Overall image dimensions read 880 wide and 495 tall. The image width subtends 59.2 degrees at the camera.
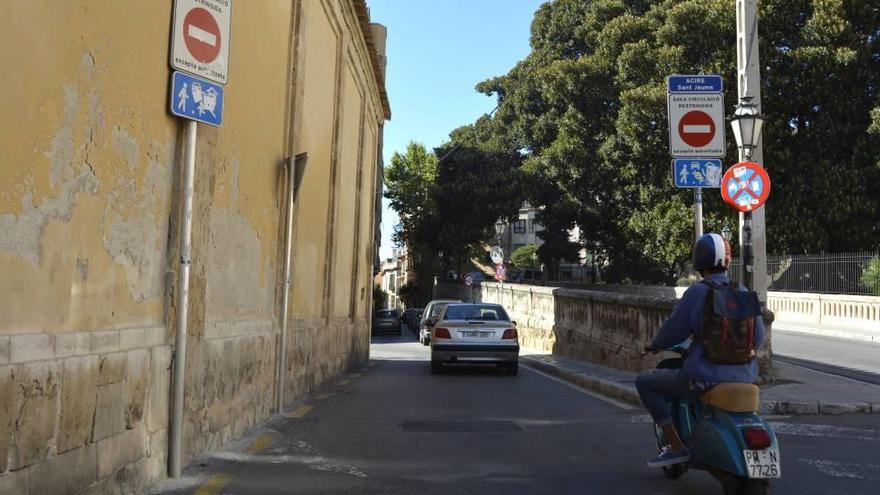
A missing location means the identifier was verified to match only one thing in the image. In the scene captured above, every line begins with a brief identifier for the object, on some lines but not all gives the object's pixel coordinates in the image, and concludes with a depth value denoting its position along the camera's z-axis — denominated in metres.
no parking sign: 10.24
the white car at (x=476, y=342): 15.30
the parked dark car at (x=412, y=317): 45.81
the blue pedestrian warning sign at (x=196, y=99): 5.71
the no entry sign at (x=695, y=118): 10.43
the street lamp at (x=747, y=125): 10.77
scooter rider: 4.77
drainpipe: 9.16
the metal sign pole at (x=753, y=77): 11.41
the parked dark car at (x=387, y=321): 43.62
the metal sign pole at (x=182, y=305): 5.74
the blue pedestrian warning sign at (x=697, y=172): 10.27
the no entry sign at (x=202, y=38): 5.70
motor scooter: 4.36
